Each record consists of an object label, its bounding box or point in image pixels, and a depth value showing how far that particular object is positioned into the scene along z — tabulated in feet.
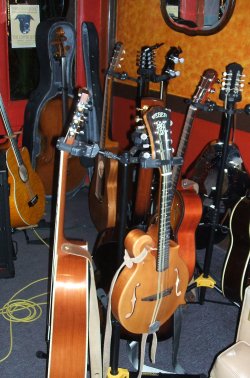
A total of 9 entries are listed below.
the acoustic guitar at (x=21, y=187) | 8.28
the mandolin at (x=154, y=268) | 4.45
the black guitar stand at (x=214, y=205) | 6.18
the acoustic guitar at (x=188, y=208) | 6.25
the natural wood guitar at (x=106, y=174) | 8.09
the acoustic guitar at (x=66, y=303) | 4.71
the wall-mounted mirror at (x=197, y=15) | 8.33
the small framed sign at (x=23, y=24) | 10.16
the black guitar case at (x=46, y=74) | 9.65
